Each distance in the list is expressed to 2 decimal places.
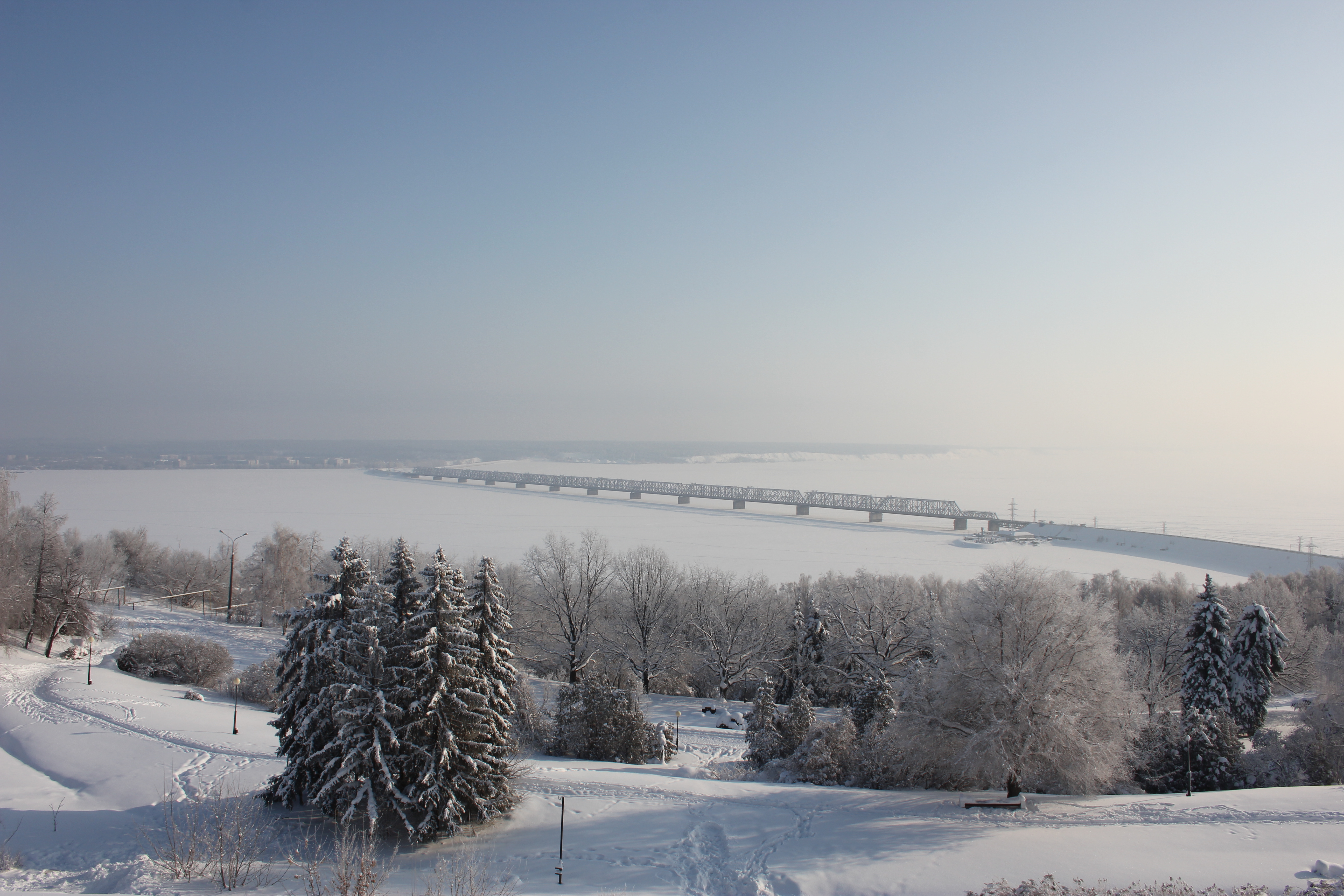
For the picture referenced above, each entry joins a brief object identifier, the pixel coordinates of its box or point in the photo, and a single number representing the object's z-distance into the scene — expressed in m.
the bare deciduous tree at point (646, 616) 43.69
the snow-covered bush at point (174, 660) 33.25
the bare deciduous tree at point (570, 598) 43.03
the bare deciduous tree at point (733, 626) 43.31
